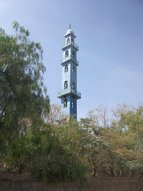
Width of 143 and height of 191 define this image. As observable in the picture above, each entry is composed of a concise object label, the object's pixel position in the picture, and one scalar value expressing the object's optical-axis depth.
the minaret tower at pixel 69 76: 35.03
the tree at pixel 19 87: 12.73
